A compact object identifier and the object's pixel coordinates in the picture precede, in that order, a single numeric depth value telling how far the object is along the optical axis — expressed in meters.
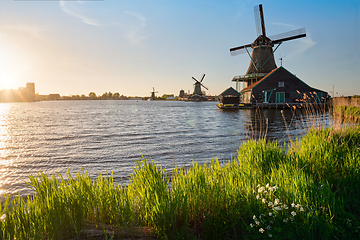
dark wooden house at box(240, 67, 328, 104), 39.62
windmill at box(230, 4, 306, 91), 42.38
